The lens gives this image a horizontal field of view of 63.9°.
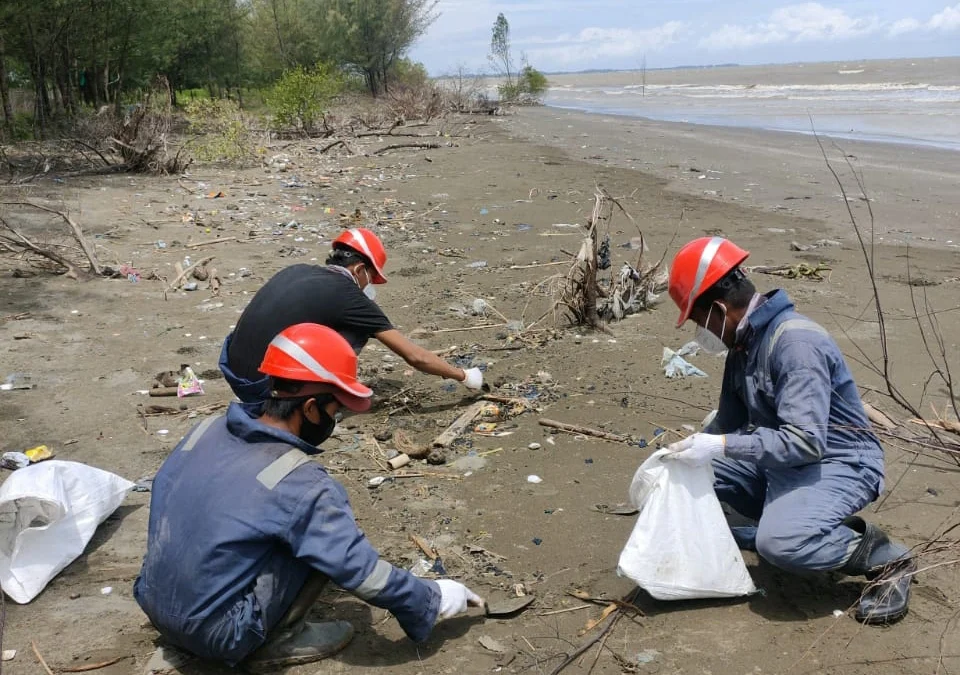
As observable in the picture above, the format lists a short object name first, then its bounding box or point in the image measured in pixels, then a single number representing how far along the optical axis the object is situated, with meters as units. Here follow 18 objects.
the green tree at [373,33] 39.12
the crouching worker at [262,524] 2.21
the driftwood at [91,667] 2.53
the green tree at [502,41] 39.75
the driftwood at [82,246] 7.04
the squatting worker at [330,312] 3.57
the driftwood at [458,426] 4.16
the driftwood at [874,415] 3.35
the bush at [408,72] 41.28
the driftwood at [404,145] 16.72
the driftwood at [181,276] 6.93
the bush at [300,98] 18.94
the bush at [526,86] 37.97
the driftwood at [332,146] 16.27
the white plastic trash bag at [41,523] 2.88
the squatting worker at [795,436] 2.59
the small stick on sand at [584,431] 4.13
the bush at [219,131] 14.34
